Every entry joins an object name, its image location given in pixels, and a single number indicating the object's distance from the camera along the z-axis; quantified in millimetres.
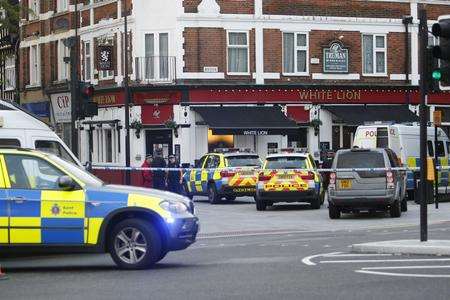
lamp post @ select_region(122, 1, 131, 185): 37125
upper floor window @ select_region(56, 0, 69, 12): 45550
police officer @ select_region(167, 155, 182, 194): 34688
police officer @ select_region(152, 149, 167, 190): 34266
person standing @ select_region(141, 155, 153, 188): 34000
